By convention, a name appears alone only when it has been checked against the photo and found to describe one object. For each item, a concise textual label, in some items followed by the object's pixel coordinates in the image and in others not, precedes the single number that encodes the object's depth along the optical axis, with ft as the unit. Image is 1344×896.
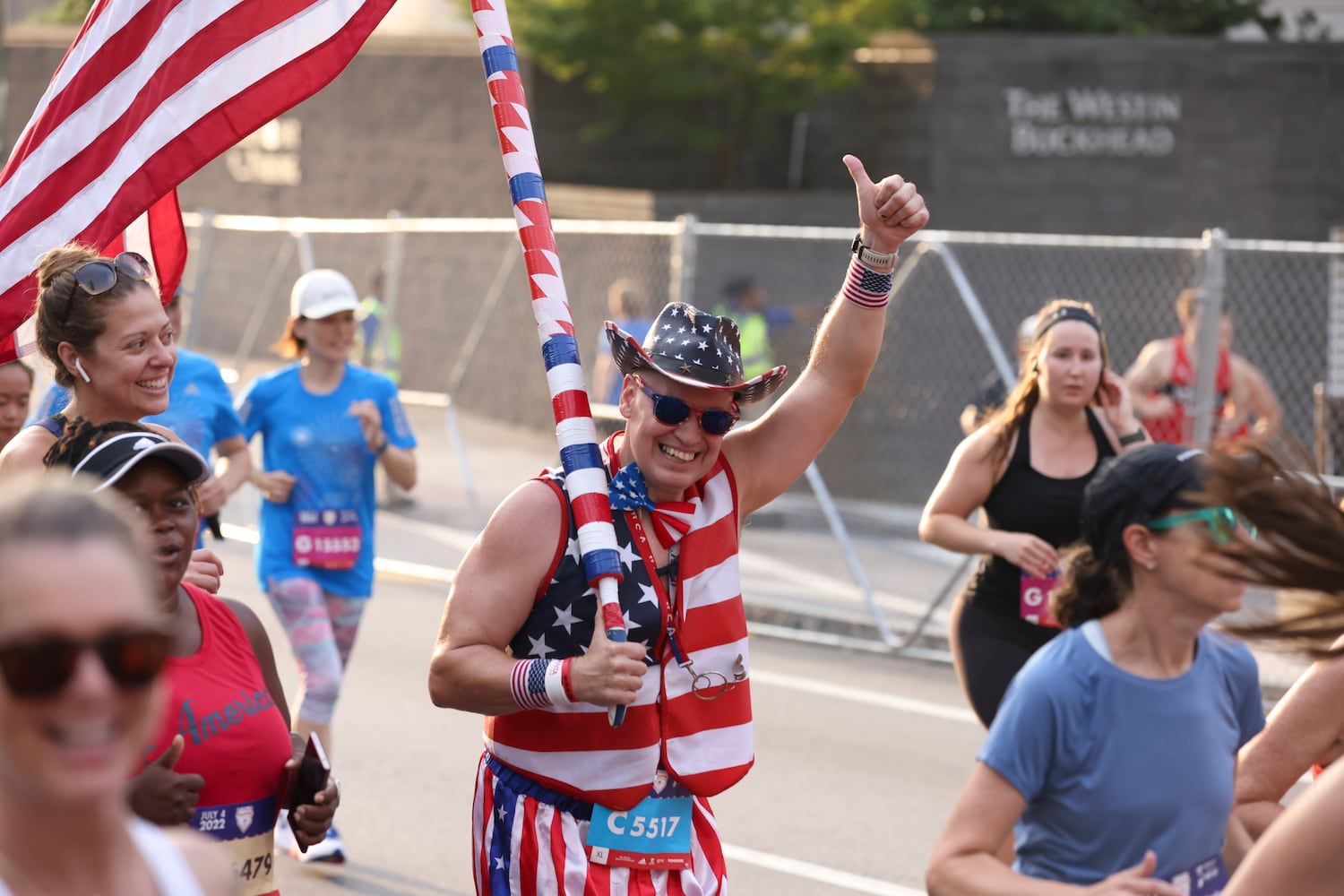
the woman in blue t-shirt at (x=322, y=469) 47.11
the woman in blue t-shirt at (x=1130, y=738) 21.45
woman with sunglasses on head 28.81
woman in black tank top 39.73
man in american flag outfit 25.22
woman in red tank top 21.90
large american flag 31.37
